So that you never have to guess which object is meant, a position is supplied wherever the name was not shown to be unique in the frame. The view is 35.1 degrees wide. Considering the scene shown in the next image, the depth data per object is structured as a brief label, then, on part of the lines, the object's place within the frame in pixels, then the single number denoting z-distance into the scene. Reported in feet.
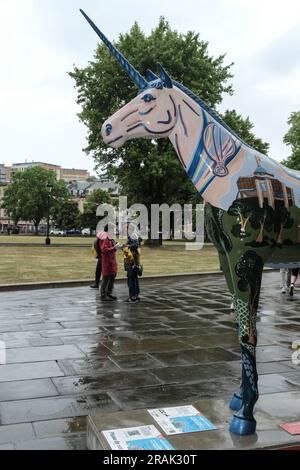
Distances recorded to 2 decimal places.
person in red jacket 38.73
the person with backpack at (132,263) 38.14
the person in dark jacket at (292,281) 41.51
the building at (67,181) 419.46
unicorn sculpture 12.56
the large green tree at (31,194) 297.94
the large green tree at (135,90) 103.35
